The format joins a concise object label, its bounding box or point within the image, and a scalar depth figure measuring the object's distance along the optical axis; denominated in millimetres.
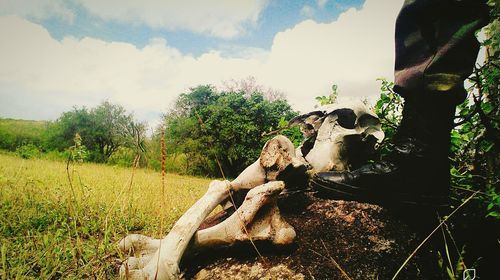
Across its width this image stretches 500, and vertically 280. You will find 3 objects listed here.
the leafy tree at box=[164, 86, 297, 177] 21281
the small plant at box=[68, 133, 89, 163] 1919
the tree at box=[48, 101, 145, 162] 27047
